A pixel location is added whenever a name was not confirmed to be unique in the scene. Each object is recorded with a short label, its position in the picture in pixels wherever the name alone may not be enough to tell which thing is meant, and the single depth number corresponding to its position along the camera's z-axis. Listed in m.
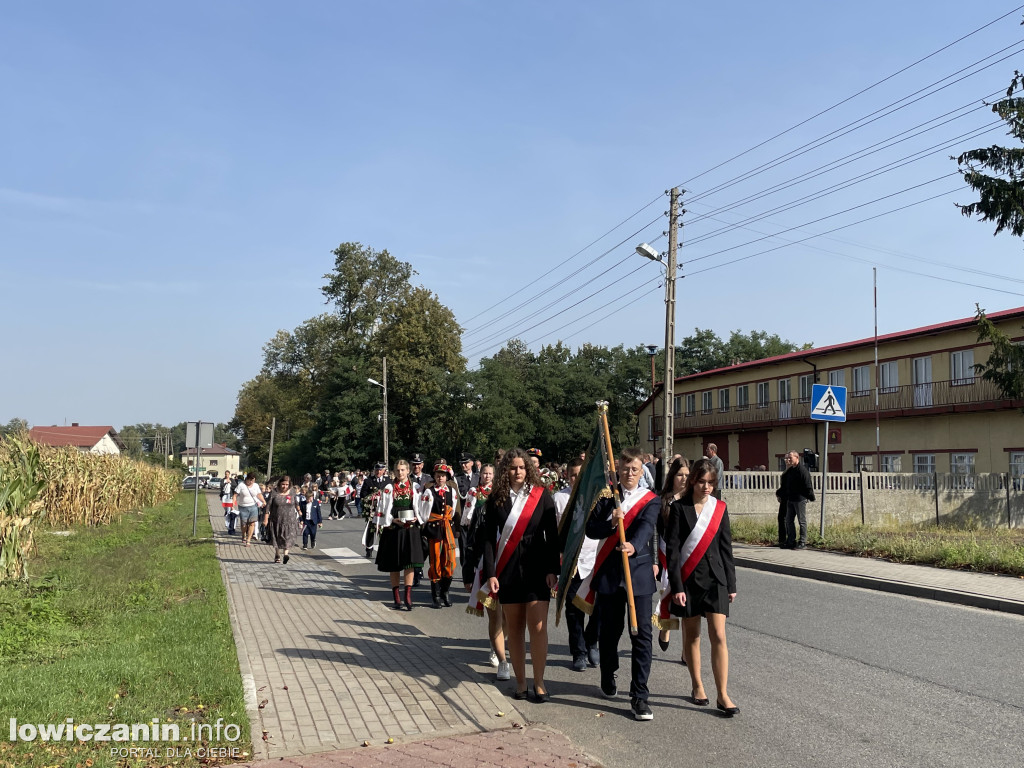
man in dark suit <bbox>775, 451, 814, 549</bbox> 16.75
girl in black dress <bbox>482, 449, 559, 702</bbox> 6.53
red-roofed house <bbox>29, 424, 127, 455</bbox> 100.06
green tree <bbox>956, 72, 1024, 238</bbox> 22.86
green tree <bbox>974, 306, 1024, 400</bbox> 24.98
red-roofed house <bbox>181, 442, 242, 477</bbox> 162.09
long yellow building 34.69
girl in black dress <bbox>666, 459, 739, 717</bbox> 6.12
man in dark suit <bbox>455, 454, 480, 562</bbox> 13.40
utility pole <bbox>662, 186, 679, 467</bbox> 20.77
